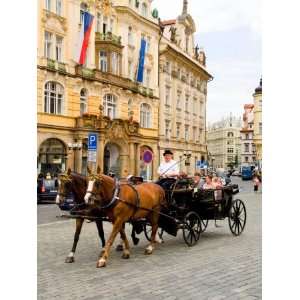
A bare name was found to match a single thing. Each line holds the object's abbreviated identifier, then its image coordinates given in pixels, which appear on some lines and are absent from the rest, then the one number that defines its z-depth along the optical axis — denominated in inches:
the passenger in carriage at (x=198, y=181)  304.8
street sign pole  327.9
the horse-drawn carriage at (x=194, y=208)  283.9
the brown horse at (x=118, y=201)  226.1
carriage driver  287.9
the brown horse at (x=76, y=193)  227.6
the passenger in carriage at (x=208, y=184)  315.1
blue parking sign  380.1
